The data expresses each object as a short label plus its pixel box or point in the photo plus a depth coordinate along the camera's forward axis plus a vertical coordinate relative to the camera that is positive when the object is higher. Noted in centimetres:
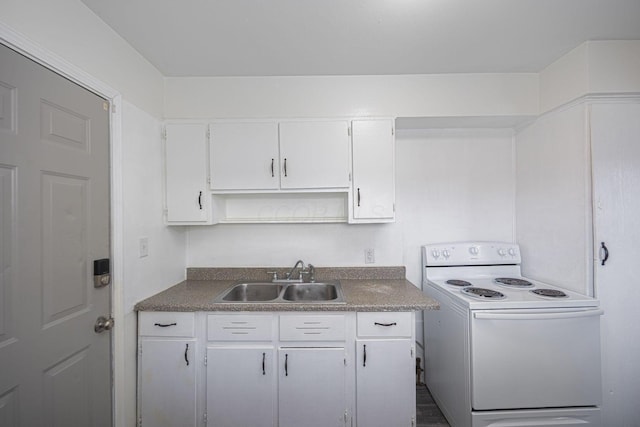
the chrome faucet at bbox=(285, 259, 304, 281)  207 -45
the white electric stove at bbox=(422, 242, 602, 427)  150 -87
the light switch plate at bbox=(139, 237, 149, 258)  161 -19
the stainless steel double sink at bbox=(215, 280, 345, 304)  197 -59
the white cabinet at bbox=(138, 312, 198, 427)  153 -93
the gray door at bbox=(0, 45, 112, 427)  94 -13
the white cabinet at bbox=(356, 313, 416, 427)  152 -93
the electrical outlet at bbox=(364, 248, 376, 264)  215 -35
